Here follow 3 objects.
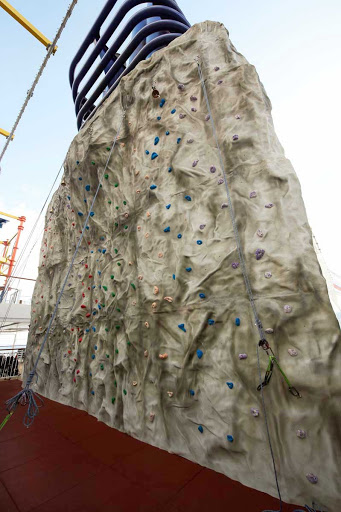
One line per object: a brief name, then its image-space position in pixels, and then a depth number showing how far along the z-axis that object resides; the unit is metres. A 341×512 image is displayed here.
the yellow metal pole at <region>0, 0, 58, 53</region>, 5.81
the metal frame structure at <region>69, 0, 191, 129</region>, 4.64
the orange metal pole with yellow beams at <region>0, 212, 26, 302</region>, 19.28
